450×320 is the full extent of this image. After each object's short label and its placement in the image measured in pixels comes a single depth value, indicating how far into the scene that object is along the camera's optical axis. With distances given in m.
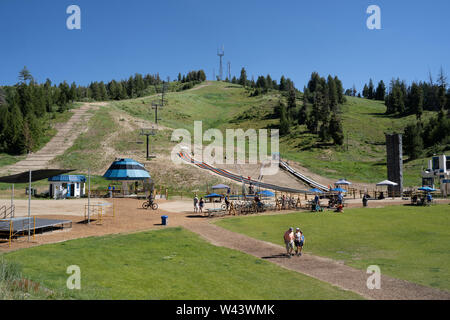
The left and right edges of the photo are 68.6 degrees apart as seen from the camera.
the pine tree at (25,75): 116.94
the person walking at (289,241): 16.55
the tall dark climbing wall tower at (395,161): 48.38
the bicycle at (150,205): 34.72
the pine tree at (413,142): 81.48
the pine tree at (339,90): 154.25
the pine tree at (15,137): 74.75
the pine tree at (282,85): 197.74
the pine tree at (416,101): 119.00
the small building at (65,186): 43.19
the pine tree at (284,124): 111.50
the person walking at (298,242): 16.77
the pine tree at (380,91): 193.25
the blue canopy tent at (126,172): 44.16
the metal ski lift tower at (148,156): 66.09
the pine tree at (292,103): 127.11
